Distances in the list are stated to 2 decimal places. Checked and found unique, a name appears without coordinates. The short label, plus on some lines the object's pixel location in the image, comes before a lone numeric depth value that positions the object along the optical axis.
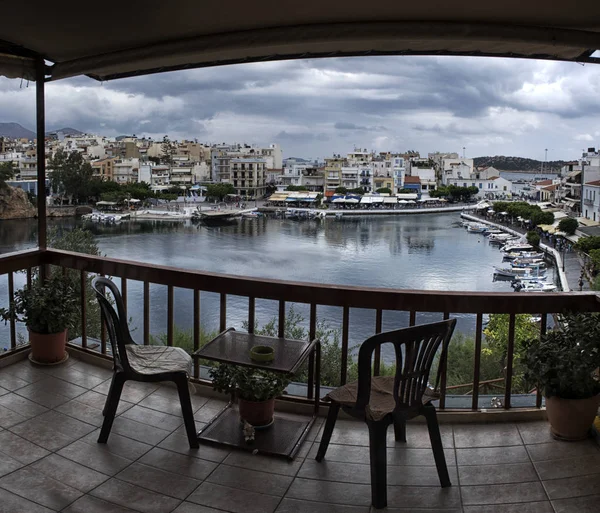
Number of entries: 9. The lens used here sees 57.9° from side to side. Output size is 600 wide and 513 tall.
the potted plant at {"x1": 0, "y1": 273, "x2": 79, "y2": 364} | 3.04
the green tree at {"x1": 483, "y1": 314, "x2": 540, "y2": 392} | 8.25
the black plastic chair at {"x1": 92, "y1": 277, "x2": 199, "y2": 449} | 2.18
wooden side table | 2.16
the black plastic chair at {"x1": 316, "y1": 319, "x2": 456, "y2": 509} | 1.76
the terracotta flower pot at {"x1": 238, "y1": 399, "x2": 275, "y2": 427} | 2.33
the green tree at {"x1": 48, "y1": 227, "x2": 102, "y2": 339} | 11.41
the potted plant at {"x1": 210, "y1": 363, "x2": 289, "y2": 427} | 2.29
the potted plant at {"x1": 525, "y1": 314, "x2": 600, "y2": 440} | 2.13
